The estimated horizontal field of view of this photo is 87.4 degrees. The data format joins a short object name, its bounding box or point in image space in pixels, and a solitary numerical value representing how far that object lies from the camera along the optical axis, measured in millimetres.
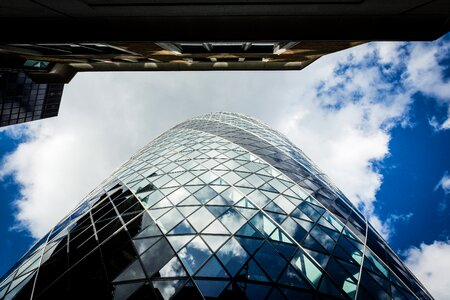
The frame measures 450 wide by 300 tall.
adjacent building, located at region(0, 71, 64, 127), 41375
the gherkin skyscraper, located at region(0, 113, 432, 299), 10227
